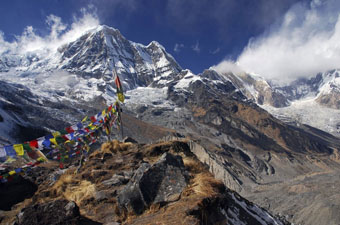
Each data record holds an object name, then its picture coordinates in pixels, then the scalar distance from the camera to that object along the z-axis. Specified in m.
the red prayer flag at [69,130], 12.73
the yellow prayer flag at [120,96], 16.16
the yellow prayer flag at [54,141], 11.82
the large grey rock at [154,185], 6.17
